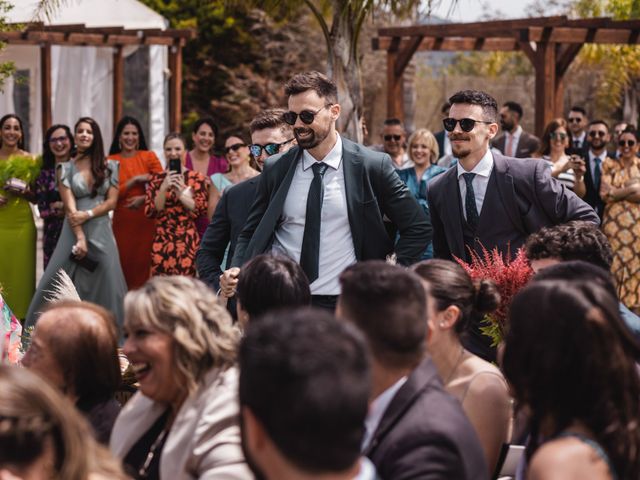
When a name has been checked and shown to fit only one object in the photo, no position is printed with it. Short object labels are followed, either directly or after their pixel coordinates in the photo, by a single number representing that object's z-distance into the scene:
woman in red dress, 10.15
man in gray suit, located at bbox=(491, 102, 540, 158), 11.92
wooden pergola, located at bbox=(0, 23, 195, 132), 15.38
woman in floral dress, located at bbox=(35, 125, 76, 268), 9.85
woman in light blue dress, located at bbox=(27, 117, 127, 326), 9.65
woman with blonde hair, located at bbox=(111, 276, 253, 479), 3.20
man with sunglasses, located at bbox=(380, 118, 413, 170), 10.74
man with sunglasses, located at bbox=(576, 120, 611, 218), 10.55
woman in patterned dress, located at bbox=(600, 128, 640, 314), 10.34
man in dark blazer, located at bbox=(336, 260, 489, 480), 2.87
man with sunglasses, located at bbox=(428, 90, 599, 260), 5.77
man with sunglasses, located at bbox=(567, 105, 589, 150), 12.48
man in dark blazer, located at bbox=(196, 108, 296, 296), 6.18
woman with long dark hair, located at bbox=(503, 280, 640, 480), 2.72
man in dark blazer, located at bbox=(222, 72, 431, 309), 5.54
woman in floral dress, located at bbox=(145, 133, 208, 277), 9.44
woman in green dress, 9.83
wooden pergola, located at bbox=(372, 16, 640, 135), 13.26
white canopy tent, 16.58
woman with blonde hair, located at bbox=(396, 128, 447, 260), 9.19
